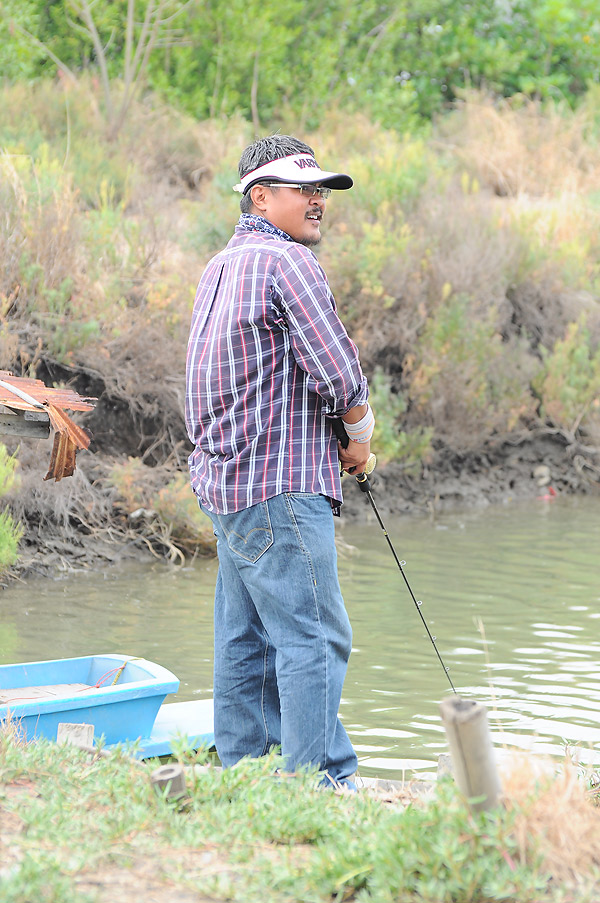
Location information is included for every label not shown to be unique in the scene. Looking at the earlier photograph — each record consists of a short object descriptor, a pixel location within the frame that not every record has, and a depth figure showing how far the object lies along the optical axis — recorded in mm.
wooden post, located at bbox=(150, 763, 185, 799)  6367
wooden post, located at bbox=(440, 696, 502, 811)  5352
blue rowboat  9531
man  7430
